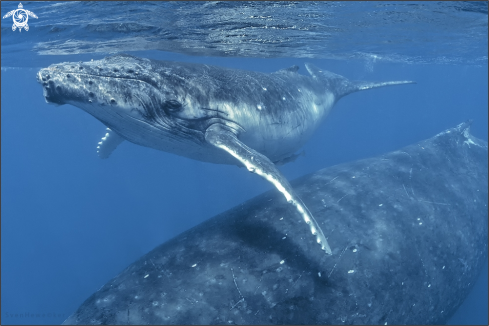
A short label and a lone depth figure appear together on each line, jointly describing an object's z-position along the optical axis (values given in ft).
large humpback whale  16.96
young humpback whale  17.11
